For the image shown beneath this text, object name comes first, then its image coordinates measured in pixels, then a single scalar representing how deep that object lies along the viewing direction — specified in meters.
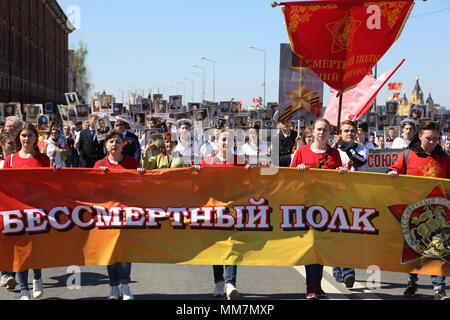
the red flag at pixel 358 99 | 11.59
